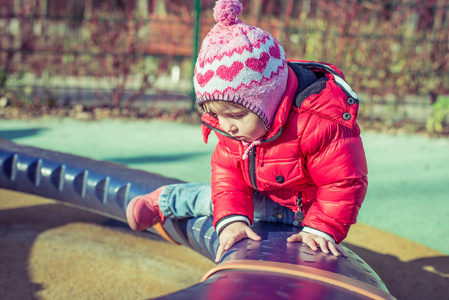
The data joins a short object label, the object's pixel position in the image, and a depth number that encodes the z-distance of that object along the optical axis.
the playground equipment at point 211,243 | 1.23
